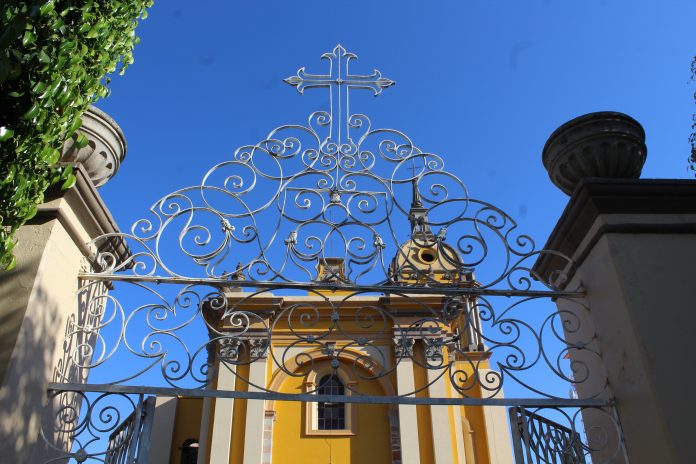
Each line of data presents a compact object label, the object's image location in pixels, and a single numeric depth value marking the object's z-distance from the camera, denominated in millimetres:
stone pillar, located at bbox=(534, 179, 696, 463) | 3100
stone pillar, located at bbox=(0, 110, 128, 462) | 2967
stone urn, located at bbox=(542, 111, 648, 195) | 3912
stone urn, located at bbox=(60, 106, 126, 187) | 3698
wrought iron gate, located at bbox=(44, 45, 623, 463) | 3412
